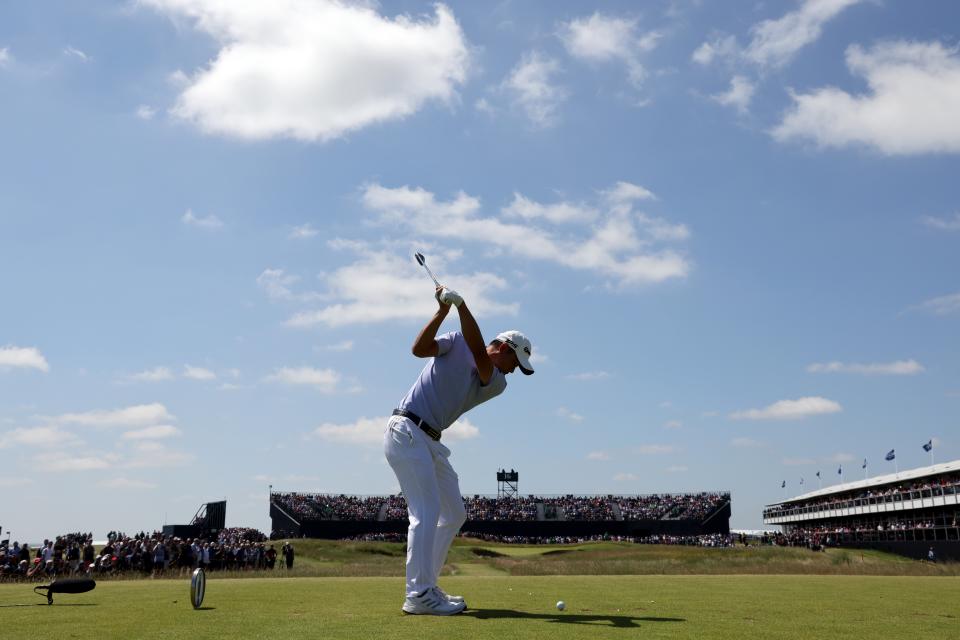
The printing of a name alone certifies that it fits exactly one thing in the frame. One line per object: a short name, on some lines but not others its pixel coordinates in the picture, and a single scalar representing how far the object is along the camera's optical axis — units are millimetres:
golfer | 8109
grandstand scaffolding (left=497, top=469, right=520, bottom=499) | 108000
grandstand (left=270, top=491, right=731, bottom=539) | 86438
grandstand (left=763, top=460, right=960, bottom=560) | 64538
